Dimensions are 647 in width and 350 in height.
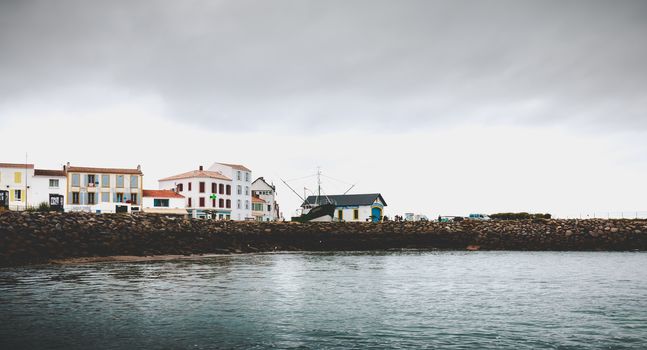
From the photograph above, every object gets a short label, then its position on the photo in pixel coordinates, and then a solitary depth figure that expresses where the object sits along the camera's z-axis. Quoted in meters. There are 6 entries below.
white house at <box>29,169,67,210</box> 93.44
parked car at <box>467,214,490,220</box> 119.97
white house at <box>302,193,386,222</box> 123.62
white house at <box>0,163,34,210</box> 91.88
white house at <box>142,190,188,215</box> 102.62
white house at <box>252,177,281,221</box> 142.43
